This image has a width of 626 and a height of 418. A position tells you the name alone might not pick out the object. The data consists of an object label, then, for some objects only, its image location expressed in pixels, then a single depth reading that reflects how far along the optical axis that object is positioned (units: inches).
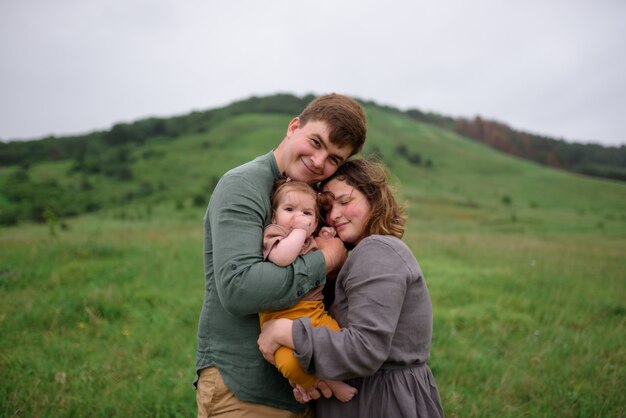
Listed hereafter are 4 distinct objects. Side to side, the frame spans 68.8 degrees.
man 82.2
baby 84.6
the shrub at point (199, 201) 1081.4
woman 81.6
